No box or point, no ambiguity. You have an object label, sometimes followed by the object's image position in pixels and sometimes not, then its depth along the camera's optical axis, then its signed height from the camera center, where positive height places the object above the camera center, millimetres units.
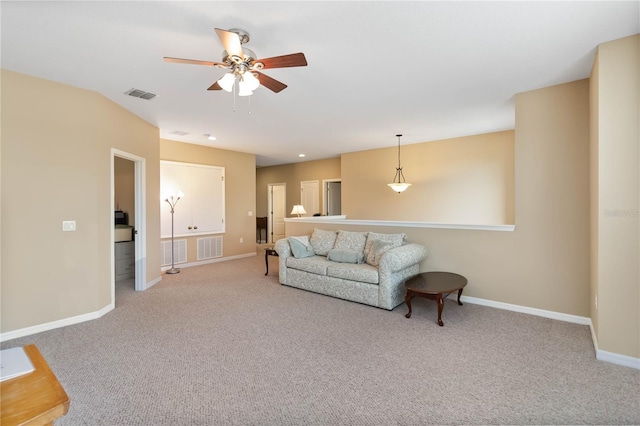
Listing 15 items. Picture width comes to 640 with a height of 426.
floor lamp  6186 +231
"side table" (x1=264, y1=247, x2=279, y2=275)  5620 -759
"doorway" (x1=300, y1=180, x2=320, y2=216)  8773 +449
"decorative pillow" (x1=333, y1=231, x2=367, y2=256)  4723 -482
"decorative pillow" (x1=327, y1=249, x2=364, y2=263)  4430 -675
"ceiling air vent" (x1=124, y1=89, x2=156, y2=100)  3574 +1438
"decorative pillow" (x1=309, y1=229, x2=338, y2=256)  5062 -516
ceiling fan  2115 +1126
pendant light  6764 +740
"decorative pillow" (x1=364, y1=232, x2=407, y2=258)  4383 -421
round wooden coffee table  3319 -885
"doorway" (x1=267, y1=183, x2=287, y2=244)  10109 +41
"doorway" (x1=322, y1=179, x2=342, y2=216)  8617 +421
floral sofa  3840 -773
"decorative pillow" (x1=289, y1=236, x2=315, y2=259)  4934 -609
